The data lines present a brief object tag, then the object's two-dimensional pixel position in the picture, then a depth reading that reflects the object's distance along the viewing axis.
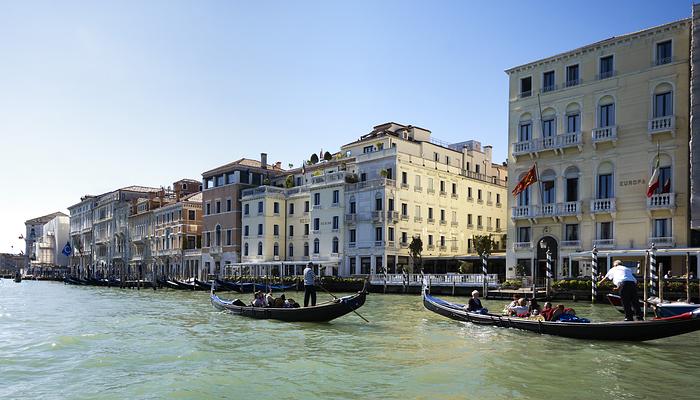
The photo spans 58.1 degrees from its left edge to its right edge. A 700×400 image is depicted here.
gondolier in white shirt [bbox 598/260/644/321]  12.72
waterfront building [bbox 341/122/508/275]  37.59
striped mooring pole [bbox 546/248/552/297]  23.90
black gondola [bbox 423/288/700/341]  11.52
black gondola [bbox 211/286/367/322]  16.16
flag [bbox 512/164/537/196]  28.59
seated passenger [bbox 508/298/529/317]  15.03
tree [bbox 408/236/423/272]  35.72
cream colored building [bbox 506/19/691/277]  25.69
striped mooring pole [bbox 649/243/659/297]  20.17
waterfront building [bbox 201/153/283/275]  48.53
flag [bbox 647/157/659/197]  24.95
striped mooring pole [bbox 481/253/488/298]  27.81
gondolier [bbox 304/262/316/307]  17.27
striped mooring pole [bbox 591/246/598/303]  23.43
